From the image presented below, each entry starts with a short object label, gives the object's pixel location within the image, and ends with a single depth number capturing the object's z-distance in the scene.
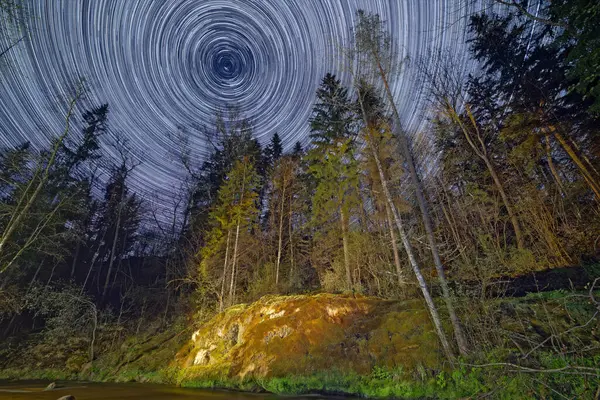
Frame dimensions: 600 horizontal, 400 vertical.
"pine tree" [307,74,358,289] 18.47
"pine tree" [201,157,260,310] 20.42
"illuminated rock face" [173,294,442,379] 10.05
